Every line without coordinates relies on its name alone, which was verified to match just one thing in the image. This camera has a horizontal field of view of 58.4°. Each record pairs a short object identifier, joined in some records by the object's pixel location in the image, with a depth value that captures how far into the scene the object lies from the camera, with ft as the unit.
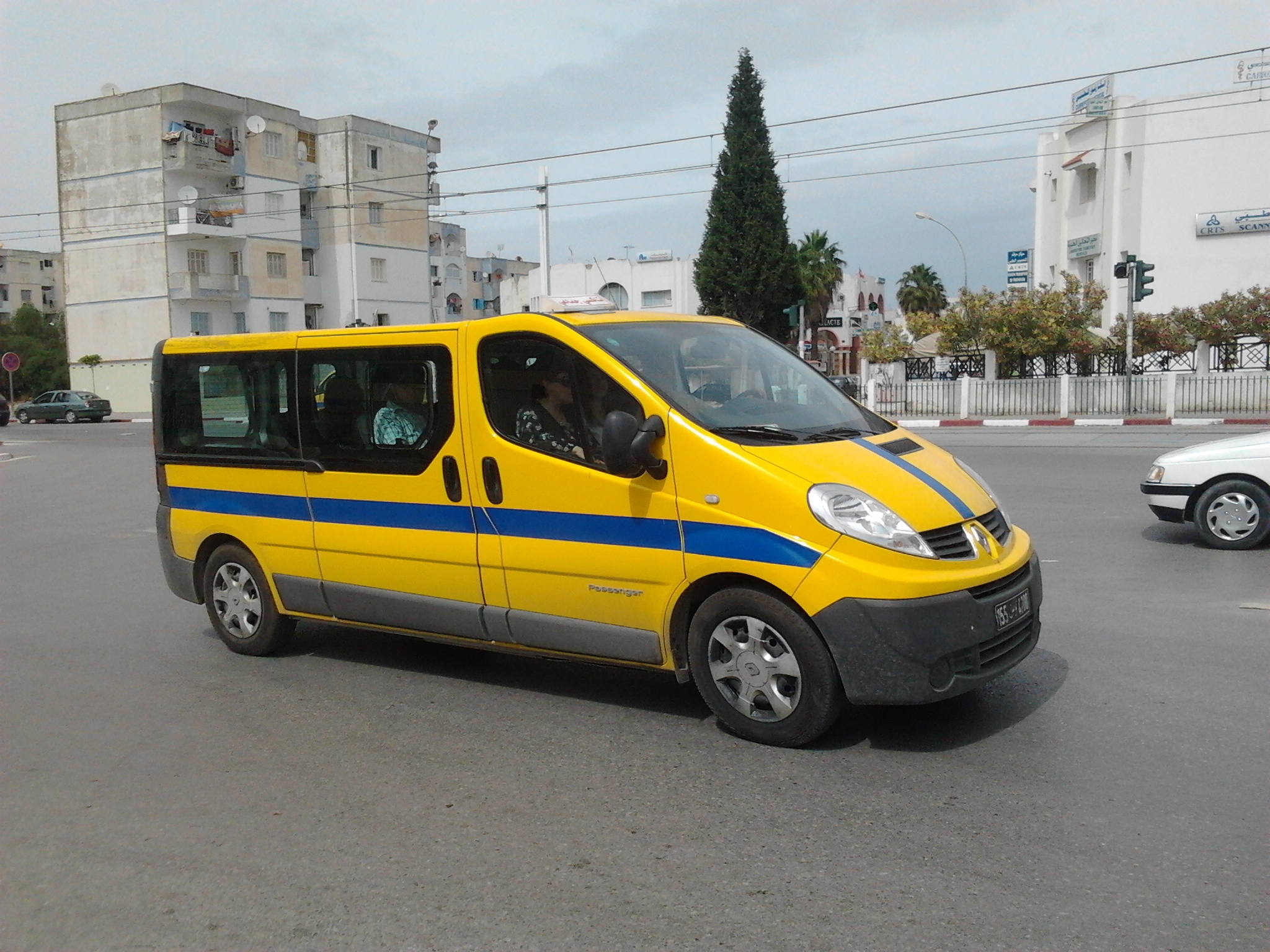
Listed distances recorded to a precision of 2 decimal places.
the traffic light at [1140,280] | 82.17
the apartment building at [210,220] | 179.42
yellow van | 14.90
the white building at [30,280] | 328.70
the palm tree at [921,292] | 260.62
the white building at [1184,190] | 125.80
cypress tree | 149.48
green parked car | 155.22
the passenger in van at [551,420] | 17.15
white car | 29.43
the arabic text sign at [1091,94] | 134.82
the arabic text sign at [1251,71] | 123.95
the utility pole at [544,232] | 110.52
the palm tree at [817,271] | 209.97
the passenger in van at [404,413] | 18.81
